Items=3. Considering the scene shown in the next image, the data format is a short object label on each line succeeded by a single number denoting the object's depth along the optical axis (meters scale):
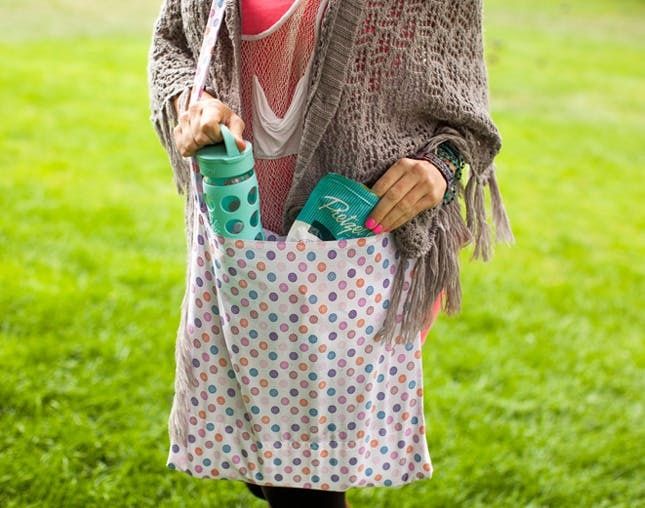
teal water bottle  2.22
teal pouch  2.31
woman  2.29
